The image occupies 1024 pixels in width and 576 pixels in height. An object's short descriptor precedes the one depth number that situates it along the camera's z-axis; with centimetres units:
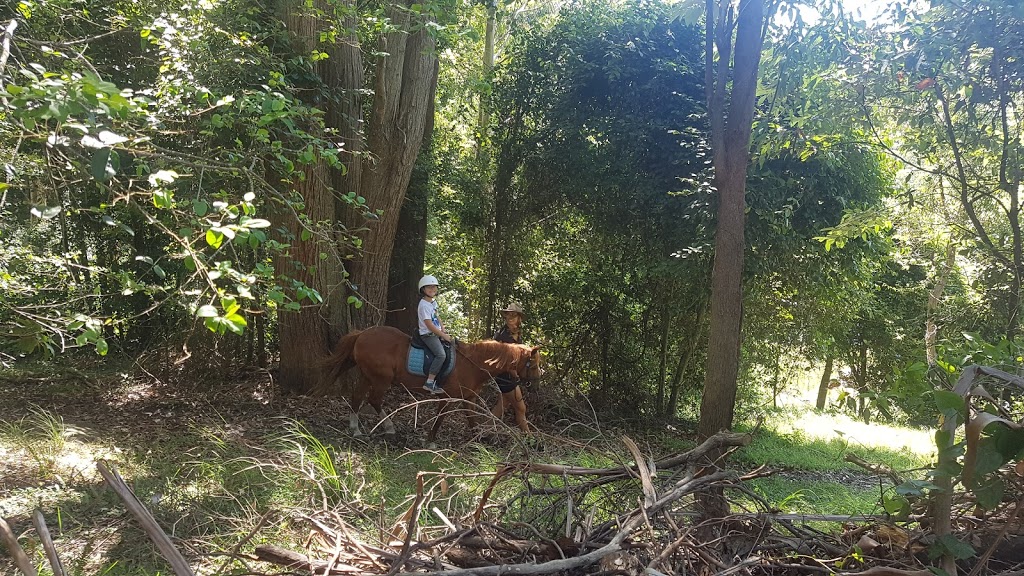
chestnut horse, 693
